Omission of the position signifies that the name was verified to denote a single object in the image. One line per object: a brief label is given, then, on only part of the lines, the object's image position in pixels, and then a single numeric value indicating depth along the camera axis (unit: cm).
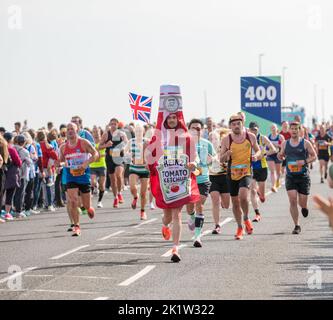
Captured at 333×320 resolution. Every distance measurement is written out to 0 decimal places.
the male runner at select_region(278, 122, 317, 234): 1827
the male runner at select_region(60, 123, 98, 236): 1792
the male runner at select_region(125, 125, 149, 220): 2245
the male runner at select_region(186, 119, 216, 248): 1688
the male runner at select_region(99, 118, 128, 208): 2566
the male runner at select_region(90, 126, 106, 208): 2624
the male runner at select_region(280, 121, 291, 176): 3073
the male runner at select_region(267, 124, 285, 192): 2811
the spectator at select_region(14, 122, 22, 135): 2562
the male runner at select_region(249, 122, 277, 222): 2116
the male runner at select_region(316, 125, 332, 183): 3672
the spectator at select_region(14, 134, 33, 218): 2297
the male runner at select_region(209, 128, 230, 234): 1836
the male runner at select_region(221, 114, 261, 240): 1714
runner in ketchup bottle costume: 1463
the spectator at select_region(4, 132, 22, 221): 2219
